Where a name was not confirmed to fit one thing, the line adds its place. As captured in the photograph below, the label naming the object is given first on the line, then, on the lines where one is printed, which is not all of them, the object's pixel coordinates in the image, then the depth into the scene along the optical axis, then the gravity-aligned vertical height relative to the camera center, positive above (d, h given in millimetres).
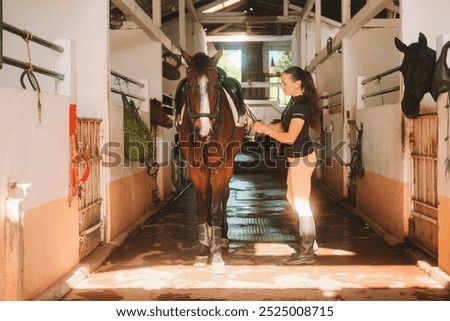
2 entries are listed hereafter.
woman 4504 +81
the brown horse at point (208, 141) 4004 +52
